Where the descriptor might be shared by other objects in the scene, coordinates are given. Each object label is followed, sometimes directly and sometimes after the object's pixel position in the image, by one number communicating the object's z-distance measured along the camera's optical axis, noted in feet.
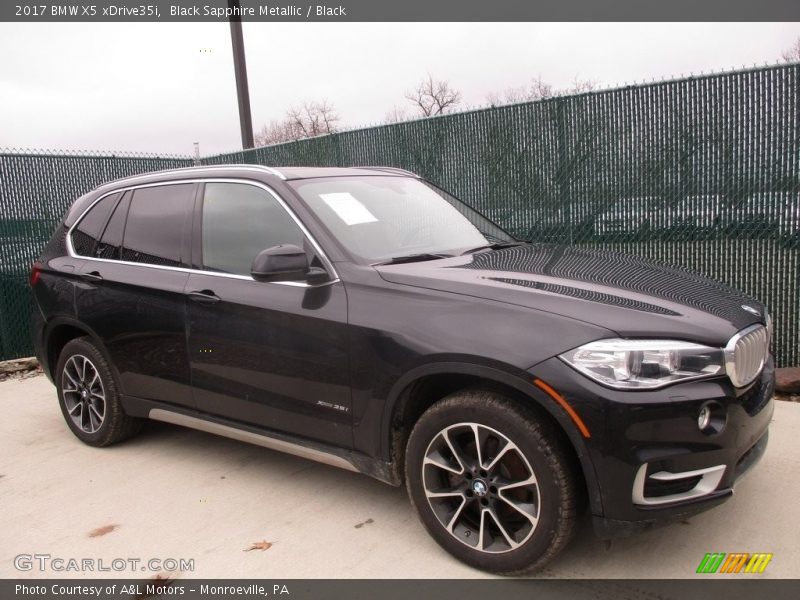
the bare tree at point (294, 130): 153.48
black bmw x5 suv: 8.16
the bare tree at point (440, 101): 153.64
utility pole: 33.55
